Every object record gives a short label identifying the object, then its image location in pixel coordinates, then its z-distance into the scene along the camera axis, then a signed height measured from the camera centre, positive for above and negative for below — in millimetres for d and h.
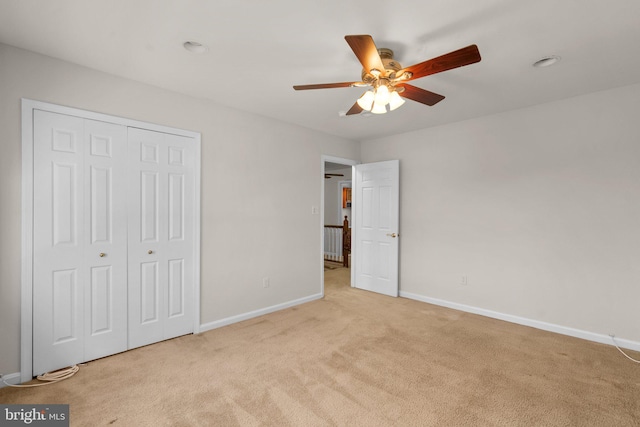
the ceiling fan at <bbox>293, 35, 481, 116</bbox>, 1763 +916
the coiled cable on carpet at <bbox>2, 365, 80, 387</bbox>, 2324 -1316
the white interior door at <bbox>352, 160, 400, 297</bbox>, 4746 -245
